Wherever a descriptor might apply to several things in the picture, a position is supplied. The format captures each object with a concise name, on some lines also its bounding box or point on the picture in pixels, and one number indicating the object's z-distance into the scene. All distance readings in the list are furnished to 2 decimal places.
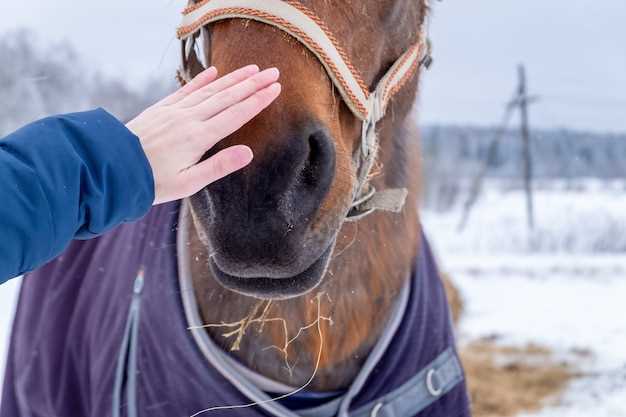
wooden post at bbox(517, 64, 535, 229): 6.80
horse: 1.00
